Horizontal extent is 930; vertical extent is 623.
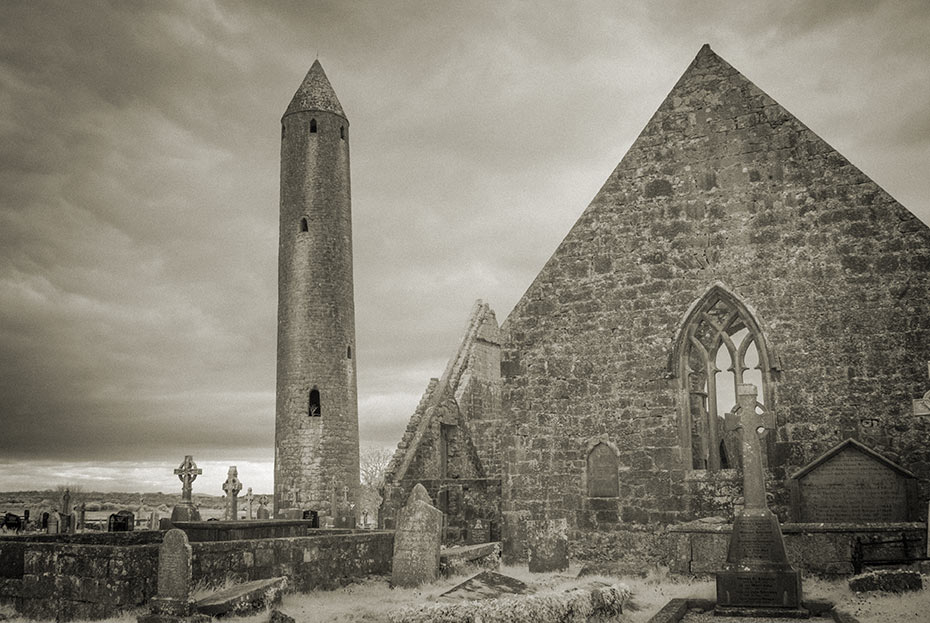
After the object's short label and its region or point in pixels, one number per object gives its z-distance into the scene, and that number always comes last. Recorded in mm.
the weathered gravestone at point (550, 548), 13828
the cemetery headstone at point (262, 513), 31759
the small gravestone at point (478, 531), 18359
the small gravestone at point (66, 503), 27625
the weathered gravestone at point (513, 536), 15898
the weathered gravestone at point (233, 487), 27458
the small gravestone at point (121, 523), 17906
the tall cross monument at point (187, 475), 21719
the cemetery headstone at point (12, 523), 26606
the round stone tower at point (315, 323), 32656
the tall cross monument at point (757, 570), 10062
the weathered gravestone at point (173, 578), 9289
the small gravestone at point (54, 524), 23097
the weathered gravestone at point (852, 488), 12789
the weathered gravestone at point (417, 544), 12750
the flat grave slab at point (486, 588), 10242
